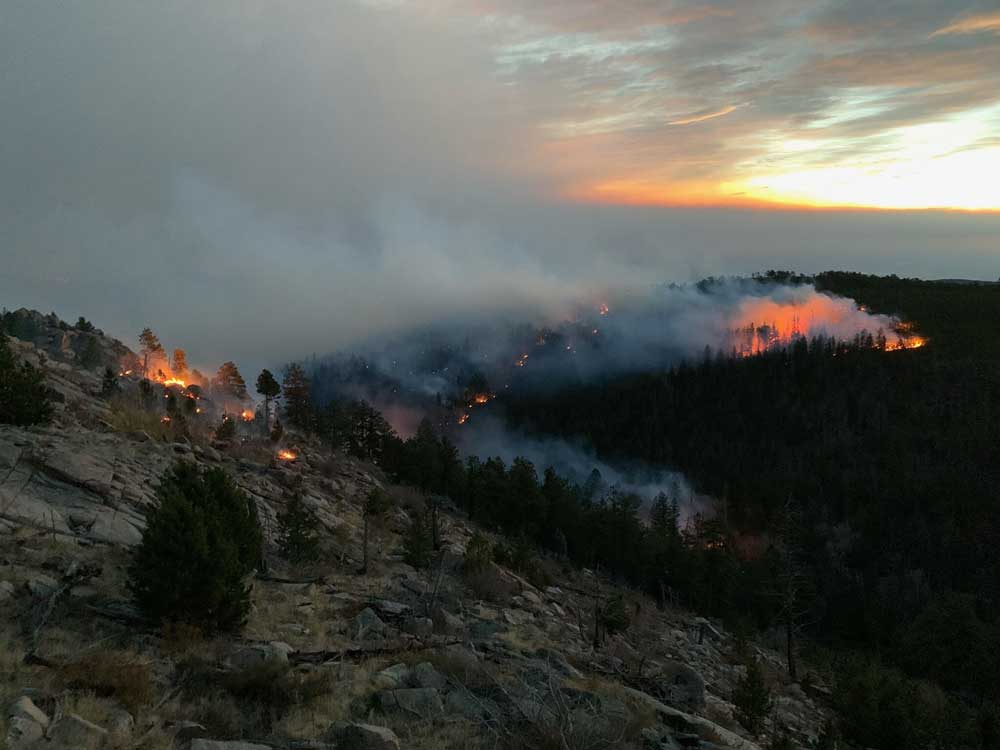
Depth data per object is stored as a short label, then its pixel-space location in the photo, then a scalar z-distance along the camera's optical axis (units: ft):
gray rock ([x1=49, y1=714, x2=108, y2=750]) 27.35
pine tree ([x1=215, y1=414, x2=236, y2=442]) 157.47
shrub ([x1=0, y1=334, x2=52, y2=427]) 79.71
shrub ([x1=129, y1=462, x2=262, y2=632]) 45.11
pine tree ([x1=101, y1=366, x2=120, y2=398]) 140.53
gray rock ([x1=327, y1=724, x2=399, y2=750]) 32.42
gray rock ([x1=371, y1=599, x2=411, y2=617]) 65.05
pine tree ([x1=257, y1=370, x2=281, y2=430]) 217.36
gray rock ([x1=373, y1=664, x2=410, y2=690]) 43.82
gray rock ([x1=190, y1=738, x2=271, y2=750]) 28.90
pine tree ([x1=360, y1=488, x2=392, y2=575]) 122.93
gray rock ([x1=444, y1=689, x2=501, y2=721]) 40.44
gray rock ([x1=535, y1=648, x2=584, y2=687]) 56.24
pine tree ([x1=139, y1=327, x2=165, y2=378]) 279.90
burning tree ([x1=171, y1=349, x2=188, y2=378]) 294.87
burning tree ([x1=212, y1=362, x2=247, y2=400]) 291.17
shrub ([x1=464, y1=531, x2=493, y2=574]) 103.04
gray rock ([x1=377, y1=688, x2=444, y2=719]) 40.04
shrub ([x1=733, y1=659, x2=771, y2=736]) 71.87
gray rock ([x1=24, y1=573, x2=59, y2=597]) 43.86
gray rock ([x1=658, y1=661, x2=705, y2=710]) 59.49
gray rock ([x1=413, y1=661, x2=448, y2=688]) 44.98
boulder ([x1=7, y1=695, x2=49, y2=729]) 27.78
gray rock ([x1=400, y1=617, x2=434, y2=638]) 59.93
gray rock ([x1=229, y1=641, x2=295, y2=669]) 40.84
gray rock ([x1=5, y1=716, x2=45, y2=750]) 26.04
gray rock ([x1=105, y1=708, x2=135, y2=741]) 29.60
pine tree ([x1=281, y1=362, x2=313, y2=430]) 266.36
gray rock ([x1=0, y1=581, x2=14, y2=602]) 41.89
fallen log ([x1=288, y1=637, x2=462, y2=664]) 47.55
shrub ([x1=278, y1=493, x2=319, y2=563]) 87.51
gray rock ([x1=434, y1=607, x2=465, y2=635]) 64.85
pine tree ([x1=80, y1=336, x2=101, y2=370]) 229.19
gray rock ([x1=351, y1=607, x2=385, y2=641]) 56.98
